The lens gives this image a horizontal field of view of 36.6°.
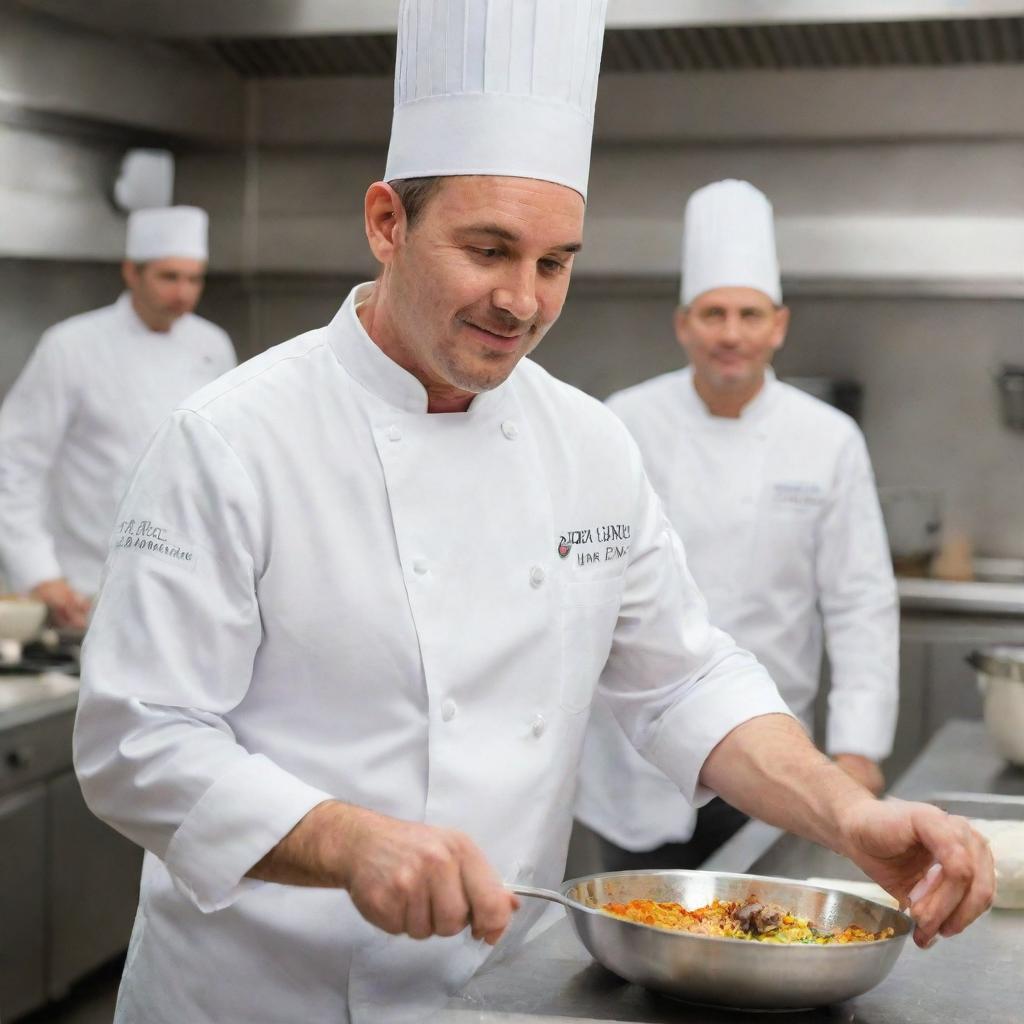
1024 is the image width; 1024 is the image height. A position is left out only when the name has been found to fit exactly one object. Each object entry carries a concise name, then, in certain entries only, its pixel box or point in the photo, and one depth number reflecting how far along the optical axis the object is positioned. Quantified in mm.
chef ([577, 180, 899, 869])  3119
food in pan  1354
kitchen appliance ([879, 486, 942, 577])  4730
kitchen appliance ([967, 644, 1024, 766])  2418
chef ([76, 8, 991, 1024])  1368
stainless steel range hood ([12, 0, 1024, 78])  4129
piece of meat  1358
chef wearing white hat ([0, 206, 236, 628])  4066
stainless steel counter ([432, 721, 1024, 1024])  1301
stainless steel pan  1233
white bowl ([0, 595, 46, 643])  3363
